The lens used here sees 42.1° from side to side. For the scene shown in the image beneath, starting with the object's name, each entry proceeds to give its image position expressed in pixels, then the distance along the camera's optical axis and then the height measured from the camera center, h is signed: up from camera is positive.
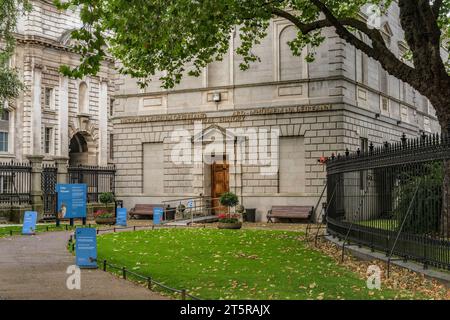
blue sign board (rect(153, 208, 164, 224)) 26.89 -1.47
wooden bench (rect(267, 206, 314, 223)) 27.91 -1.41
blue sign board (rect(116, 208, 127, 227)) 26.06 -1.48
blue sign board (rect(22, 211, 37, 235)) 21.56 -1.44
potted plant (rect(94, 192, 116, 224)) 27.20 -1.41
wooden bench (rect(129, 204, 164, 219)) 31.88 -1.43
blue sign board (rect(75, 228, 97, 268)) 12.85 -1.41
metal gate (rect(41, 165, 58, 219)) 30.11 -0.19
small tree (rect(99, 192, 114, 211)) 31.27 -0.74
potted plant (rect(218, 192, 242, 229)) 24.64 -1.47
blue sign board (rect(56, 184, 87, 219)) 23.62 -0.61
